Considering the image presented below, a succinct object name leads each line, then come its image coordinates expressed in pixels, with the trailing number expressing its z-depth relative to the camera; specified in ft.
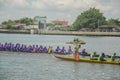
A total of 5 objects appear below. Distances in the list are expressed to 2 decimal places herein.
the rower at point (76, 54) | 109.91
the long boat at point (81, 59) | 104.73
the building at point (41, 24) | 639.76
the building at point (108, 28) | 459.03
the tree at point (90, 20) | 493.85
